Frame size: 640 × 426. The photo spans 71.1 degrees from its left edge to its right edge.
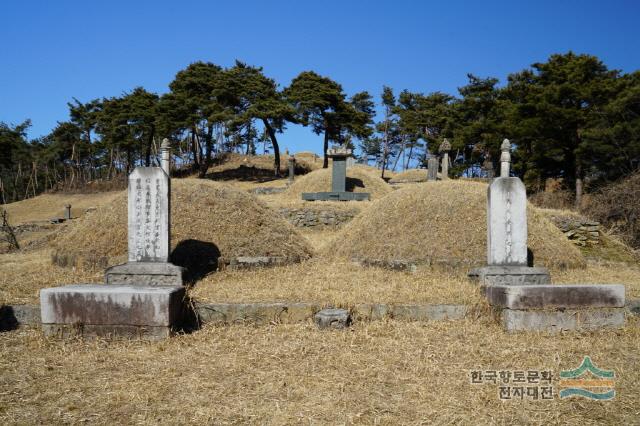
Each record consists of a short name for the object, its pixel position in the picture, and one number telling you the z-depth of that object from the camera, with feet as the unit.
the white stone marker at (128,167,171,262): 20.45
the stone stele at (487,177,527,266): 20.80
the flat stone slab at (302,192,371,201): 60.95
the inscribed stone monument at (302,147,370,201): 61.52
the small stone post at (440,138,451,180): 64.05
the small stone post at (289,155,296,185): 92.27
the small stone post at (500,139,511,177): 21.36
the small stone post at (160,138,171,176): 21.26
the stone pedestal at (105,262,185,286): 20.12
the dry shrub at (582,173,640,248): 41.22
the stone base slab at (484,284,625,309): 16.76
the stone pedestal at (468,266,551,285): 20.47
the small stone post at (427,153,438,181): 69.77
